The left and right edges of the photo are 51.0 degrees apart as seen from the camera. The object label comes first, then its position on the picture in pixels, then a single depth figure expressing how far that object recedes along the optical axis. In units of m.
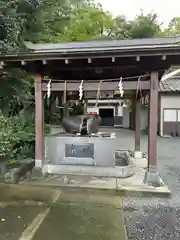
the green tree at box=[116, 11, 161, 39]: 13.68
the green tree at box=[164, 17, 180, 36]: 19.43
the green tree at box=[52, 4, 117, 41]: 11.74
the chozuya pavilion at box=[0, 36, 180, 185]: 3.55
